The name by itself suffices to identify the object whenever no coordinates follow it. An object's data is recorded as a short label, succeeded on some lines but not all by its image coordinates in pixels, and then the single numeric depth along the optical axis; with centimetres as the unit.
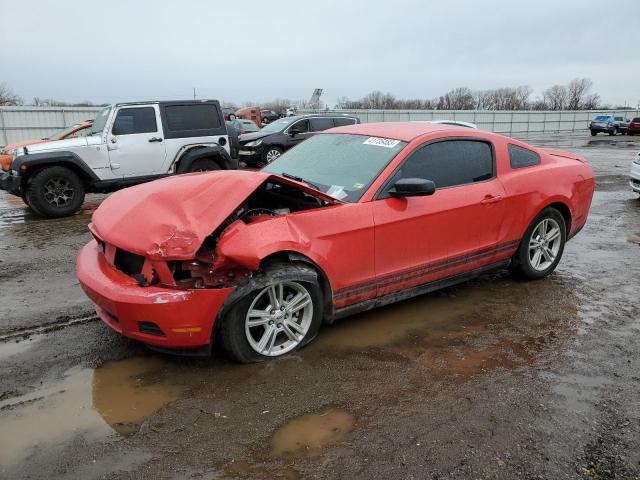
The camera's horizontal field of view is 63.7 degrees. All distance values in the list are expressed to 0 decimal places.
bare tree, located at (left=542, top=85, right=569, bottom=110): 9244
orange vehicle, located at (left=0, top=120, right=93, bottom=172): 902
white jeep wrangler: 842
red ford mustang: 325
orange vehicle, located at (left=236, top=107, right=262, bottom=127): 3784
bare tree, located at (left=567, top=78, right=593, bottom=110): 9188
